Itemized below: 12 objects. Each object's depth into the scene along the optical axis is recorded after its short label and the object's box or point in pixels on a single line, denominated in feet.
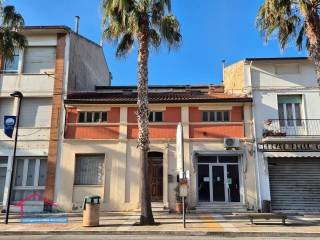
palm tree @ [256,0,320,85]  41.32
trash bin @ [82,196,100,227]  42.01
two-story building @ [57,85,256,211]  59.67
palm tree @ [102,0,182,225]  42.98
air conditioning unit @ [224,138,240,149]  59.41
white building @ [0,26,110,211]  61.16
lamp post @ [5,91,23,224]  45.68
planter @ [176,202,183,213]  57.16
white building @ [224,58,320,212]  59.06
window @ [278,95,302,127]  61.21
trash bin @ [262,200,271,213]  56.85
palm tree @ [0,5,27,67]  50.06
